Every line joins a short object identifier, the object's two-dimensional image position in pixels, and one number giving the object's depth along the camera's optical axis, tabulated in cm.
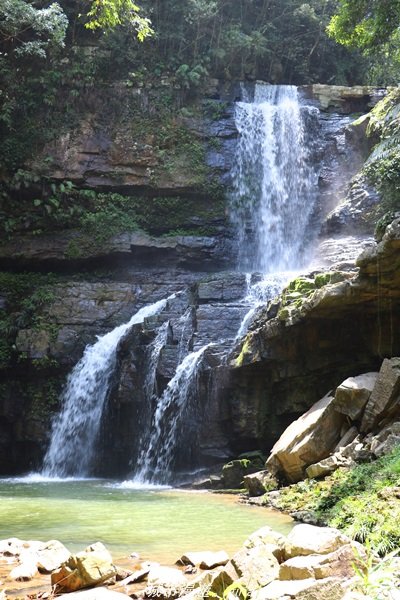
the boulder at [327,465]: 875
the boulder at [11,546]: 561
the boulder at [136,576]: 472
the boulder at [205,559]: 510
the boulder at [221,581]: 400
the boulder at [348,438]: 941
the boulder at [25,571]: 495
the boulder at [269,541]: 446
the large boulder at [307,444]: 958
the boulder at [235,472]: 1167
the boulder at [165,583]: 436
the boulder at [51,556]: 517
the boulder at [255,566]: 399
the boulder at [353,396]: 962
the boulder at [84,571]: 462
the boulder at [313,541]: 416
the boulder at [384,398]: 917
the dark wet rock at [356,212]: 1712
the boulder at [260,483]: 985
